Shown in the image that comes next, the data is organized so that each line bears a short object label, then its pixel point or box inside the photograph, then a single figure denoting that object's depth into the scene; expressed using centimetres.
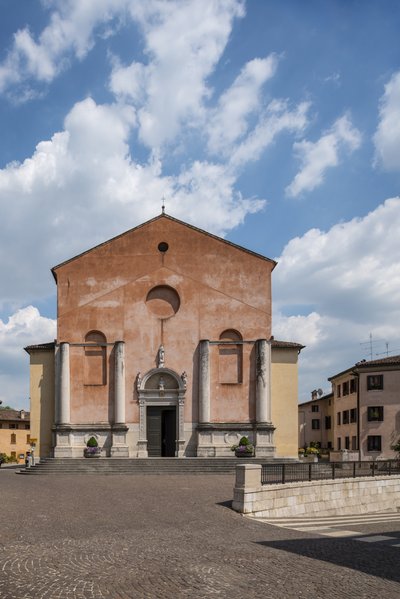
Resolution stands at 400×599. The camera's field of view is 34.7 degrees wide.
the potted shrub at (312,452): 3872
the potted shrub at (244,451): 3478
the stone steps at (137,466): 3177
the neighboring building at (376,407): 4984
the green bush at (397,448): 4219
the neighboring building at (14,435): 7031
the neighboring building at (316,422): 7450
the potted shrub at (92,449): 3512
